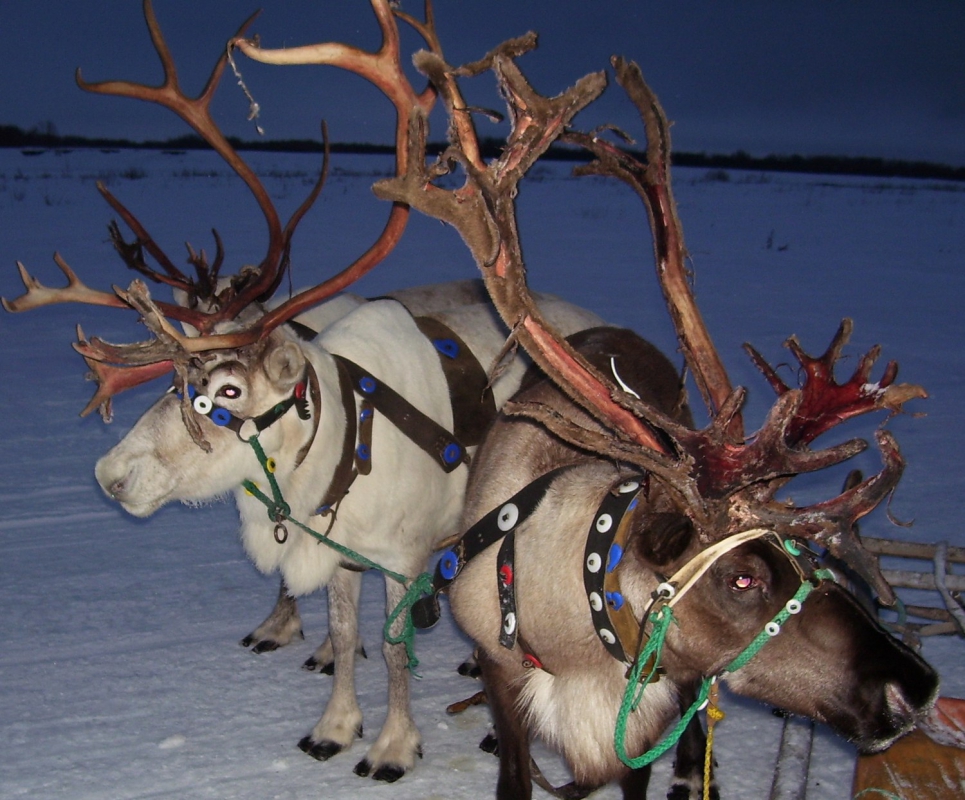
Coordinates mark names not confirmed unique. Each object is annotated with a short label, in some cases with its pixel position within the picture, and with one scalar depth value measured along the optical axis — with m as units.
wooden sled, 2.68
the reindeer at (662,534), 1.95
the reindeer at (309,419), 3.05
